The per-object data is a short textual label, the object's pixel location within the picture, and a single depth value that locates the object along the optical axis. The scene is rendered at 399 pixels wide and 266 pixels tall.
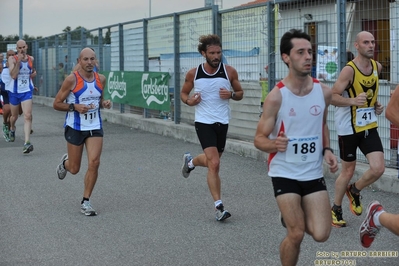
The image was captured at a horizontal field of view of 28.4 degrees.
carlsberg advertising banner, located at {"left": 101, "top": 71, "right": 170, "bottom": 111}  18.02
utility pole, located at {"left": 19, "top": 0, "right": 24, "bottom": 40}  39.75
